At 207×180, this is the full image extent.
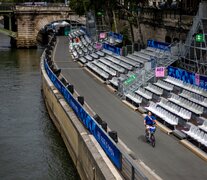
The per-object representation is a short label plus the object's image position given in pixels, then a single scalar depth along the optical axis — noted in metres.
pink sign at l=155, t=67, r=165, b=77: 34.35
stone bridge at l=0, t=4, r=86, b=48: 93.56
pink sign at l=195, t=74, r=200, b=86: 29.50
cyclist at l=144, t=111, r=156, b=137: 24.42
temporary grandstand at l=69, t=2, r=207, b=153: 27.02
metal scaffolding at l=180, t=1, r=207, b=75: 36.38
